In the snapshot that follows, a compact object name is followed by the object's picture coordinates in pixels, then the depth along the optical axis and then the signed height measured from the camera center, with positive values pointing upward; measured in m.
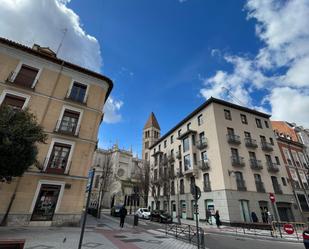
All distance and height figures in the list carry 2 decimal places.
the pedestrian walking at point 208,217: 21.47 -0.41
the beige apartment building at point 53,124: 13.30 +6.84
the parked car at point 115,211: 28.12 -0.15
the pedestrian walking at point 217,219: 18.30 -0.49
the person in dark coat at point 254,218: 19.86 -0.30
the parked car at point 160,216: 22.59 -0.56
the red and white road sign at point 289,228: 12.96 -0.78
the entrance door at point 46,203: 13.22 +0.32
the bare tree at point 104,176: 29.06 +4.90
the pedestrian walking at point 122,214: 15.48 -0.29
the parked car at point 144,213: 27.59 -0.28
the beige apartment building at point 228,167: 21.84 +5.82
